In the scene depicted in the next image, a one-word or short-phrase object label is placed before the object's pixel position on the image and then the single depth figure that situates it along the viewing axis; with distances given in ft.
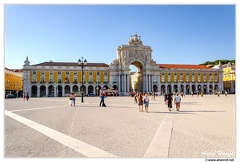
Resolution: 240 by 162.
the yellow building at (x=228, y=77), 221.25
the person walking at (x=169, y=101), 44.77
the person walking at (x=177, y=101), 44.80
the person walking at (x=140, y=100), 46.32
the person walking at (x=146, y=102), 43.73
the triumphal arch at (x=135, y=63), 210.55
